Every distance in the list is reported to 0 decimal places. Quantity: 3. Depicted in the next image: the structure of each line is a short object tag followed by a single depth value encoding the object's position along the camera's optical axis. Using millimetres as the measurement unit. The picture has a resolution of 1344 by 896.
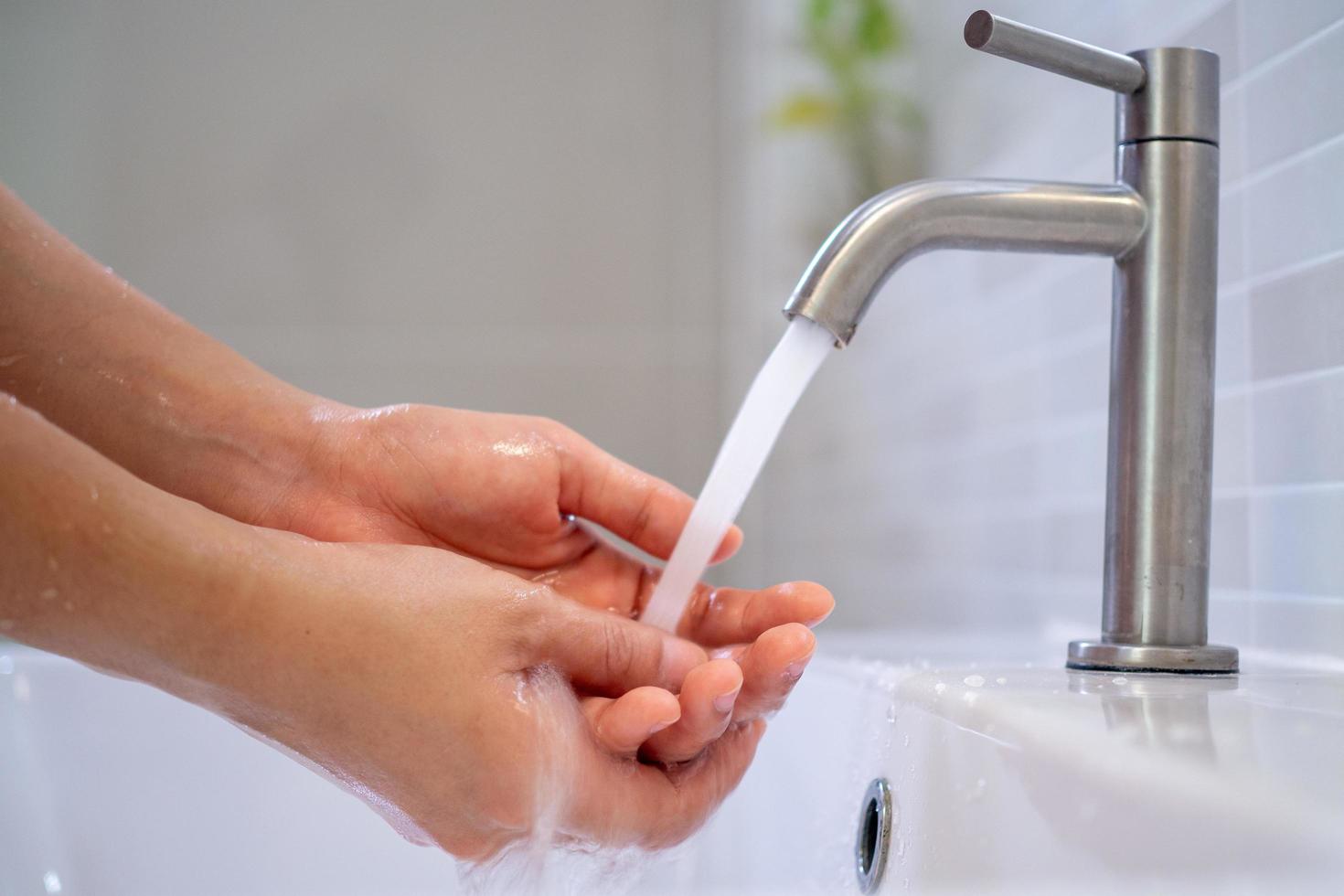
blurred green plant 1397
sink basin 333
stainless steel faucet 563
